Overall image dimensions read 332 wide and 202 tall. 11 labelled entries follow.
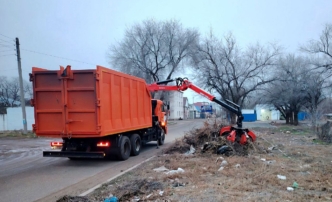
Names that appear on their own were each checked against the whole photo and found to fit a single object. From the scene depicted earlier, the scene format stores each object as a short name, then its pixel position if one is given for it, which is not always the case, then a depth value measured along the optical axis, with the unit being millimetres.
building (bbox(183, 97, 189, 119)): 96075
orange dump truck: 9844
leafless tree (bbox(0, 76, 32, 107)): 67500
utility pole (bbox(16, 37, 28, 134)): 23688
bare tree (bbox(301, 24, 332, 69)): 29125
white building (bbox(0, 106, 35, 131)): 35969
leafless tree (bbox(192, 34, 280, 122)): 28562
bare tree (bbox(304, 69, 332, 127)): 30078
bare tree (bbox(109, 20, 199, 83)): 39875
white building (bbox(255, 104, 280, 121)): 69438
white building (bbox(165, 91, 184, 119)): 83588
